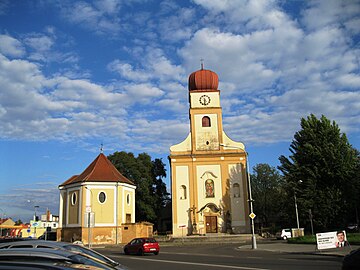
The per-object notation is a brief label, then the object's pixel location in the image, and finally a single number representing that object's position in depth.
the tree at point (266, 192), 71.69
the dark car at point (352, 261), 7.89
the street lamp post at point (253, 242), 26.87
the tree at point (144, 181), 54.44
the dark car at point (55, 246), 7.75
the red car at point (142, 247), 24.17
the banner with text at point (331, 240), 21.30
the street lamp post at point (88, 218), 23.22
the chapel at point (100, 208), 40.59
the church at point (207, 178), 46.97
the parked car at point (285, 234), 41.14
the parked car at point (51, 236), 46.80
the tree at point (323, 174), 37.75
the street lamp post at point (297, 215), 37.67
